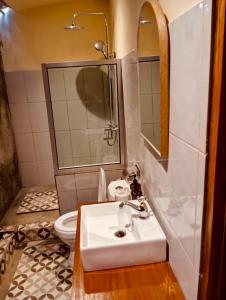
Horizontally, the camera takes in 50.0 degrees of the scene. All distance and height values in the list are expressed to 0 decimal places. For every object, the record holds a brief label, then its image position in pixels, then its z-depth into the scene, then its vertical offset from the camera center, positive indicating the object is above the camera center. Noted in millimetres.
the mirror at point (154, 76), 942 +72
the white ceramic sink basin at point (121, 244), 1114 -732
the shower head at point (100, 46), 2672 +524
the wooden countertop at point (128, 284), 981 -801
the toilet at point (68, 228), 2115 -1167
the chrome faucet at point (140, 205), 1373 -635
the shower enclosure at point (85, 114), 2344 -199
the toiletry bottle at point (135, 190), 1638 -646
